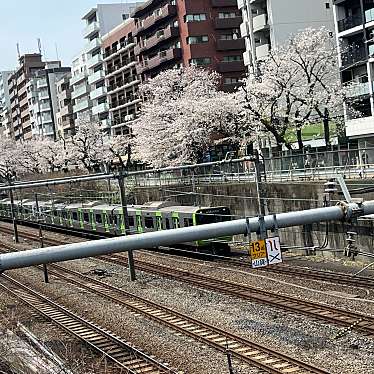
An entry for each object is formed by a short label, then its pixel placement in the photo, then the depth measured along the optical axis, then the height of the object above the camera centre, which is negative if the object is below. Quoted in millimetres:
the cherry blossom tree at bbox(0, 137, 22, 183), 89562 +2089
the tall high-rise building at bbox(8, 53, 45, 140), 120000 +16910
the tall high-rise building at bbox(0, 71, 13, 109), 143800 +21527
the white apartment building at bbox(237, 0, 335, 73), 47750 +9849
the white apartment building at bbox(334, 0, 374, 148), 37750 +4765
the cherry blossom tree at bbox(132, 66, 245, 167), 41781 +2533
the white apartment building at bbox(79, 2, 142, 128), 84562 +17369
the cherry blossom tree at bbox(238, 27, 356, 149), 34938 +3197
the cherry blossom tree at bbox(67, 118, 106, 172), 68188 +1963
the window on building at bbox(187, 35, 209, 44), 59594 +11227
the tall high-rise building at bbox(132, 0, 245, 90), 59594 +11651
